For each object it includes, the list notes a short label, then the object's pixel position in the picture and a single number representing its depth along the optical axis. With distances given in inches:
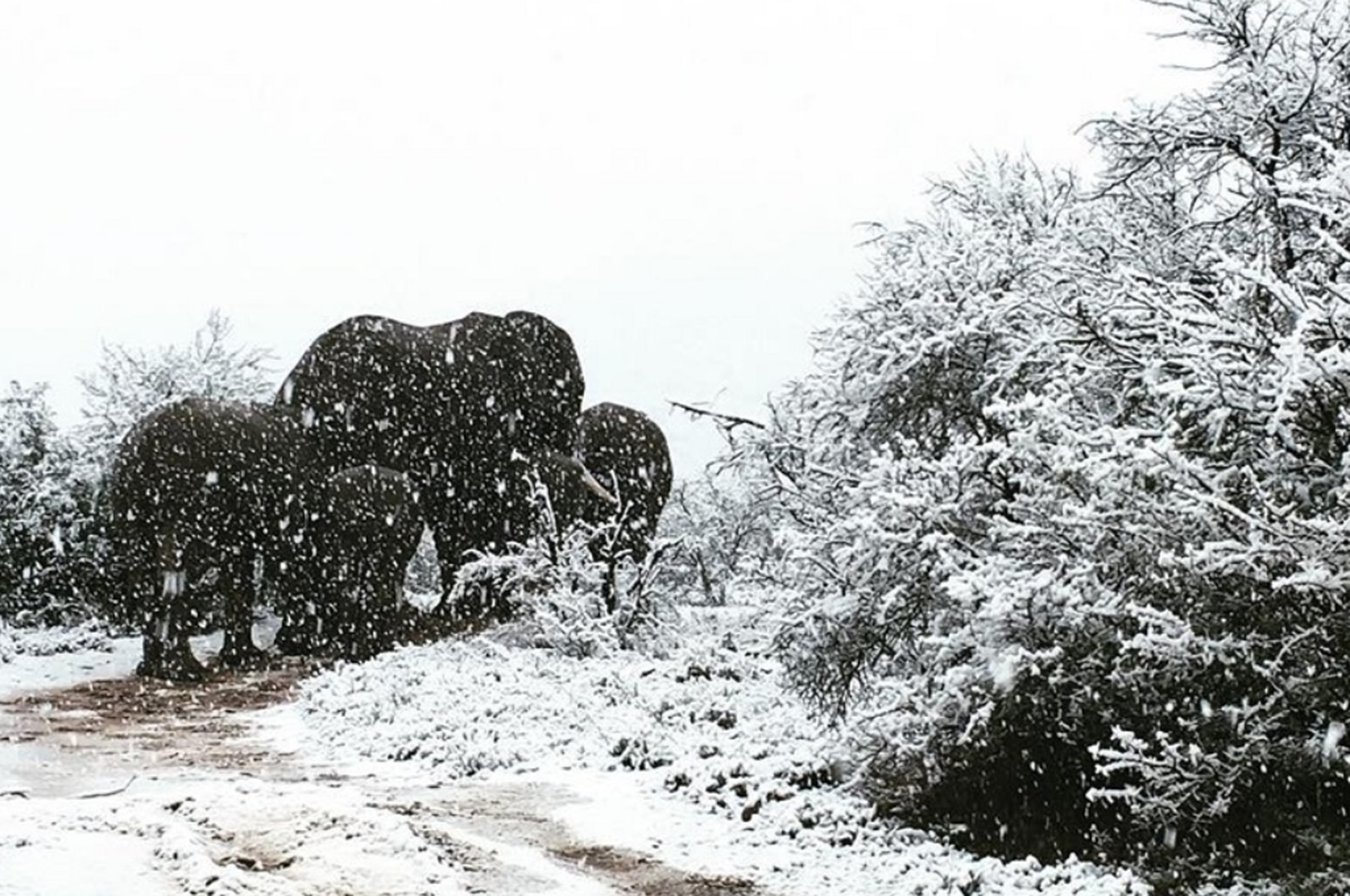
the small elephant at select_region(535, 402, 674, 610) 1075.3
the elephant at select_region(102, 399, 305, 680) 836.0
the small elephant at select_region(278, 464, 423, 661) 900.0
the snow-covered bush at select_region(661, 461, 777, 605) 1208.8
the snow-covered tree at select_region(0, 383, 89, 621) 1157.1
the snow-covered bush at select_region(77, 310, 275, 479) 1250.6
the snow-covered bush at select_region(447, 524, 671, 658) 773.9
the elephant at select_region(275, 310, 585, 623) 1008.9
